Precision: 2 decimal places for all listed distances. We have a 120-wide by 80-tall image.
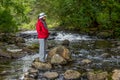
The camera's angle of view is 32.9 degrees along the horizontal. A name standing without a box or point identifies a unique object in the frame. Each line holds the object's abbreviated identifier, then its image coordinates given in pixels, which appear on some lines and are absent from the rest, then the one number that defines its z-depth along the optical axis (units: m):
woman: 9.83
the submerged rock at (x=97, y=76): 8.58
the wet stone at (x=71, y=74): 8.87
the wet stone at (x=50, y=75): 8.99
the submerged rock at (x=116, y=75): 8.42
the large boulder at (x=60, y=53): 10.91
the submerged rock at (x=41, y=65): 9.89
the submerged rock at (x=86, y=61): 10.79
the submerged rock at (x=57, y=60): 10.47
